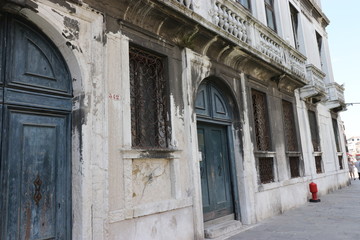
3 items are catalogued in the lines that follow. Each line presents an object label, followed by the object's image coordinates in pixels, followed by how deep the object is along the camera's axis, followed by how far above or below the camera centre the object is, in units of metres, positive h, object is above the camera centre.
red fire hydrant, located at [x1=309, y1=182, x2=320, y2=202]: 8.83 -0.97
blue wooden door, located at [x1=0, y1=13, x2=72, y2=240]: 3.05 +0.46
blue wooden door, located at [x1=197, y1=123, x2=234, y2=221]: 5.66 -0.12
